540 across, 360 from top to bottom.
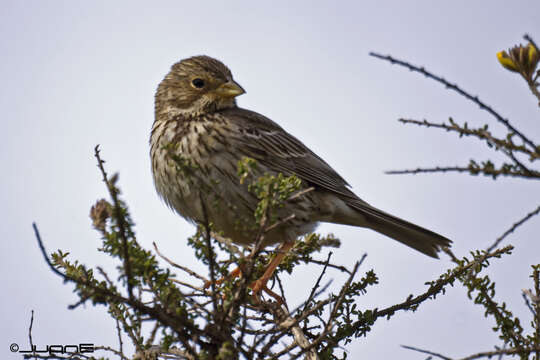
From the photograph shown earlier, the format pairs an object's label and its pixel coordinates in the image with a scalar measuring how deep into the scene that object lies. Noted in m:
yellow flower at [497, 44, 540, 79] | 5.55
